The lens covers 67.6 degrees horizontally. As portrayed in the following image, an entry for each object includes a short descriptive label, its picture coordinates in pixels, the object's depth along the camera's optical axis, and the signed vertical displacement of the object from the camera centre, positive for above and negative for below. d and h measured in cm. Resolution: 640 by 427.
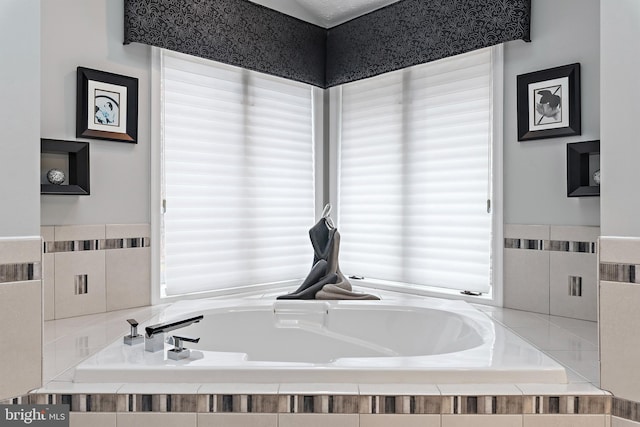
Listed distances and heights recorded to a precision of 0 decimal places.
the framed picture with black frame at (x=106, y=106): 237 +56
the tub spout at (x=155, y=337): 169 -44
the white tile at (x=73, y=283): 233 -34
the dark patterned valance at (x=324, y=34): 255 +110
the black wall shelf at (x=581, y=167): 224 +23
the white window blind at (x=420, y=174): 277 +27
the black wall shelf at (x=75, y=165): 227 +25
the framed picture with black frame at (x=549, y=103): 232 +57
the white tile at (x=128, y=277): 250 -33
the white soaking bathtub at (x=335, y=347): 150 -50
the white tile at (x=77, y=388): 142 -52
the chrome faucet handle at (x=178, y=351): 161 -46
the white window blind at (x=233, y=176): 279 +25
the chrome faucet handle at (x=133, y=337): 180 -46
